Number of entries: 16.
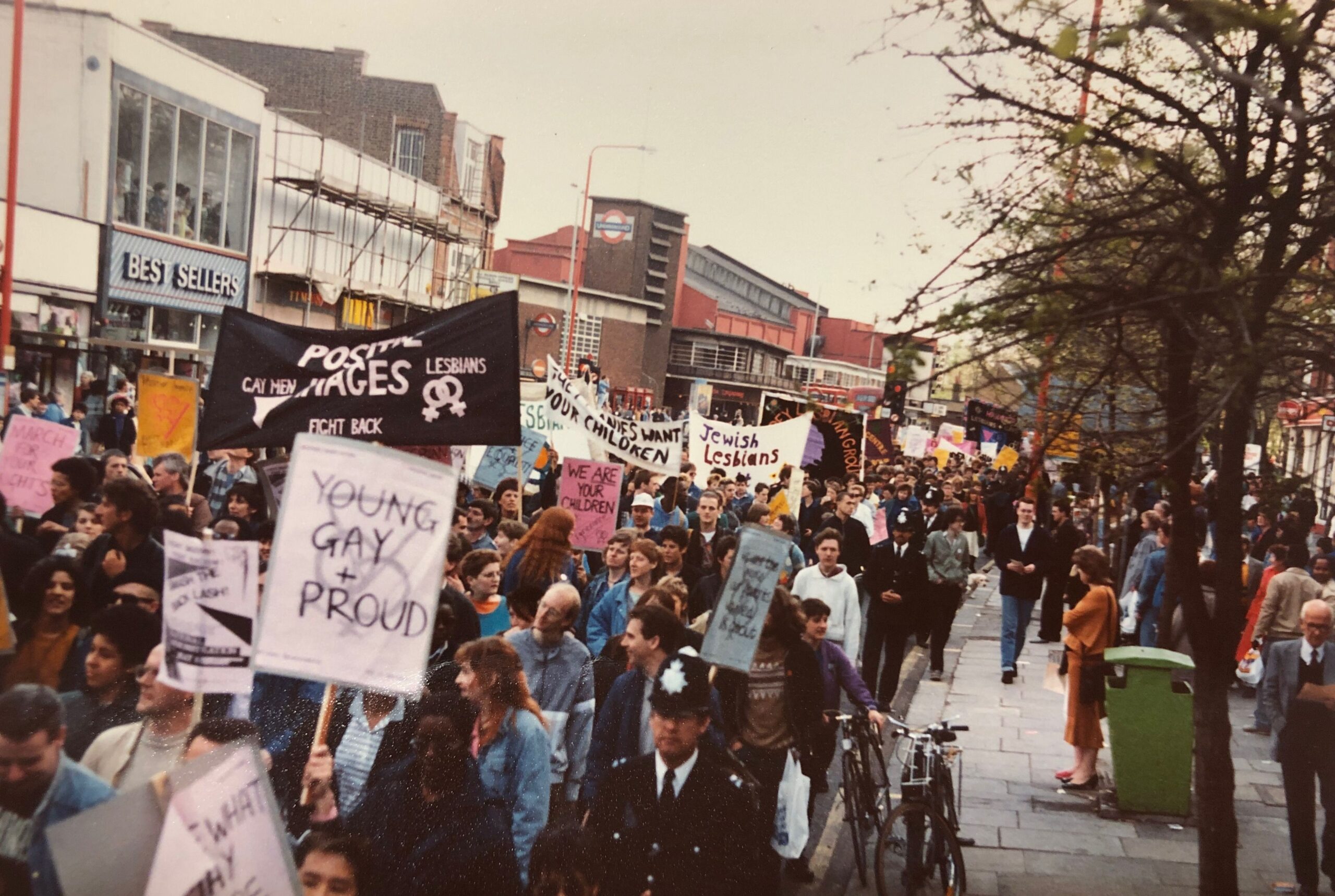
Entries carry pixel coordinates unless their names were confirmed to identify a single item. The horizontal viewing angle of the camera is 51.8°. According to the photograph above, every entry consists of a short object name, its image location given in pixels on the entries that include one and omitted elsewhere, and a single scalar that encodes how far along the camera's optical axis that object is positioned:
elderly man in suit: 7.51
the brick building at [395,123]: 18.30
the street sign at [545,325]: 15.66
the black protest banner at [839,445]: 19.36
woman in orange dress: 9.73
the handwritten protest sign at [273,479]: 6.24
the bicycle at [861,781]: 7.37
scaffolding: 19.61
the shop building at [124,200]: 16.73
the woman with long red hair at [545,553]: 7.71
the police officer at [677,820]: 5.20
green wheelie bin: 9.03
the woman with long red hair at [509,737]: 5.25
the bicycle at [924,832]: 7.09
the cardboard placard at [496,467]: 13.70
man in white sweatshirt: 9.40
